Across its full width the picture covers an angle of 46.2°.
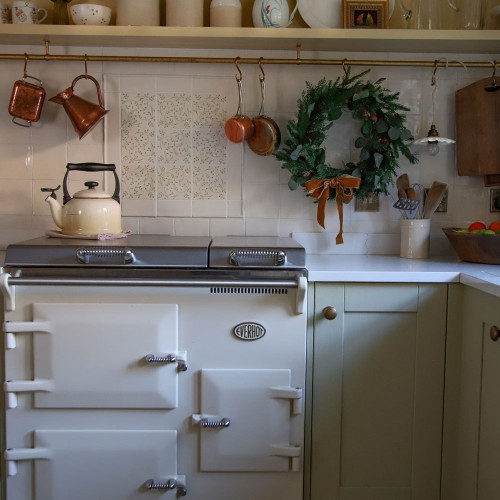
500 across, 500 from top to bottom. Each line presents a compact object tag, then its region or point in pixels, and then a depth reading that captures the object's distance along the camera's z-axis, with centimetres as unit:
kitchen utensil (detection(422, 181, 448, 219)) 220
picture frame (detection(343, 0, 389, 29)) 220
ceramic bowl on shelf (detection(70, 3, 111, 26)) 216
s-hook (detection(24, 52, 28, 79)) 223
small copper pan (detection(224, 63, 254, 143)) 219
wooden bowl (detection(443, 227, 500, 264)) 199
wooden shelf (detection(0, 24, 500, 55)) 210
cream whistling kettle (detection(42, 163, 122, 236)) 200
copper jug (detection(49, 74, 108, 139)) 223
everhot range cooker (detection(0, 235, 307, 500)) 177
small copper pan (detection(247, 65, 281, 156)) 223
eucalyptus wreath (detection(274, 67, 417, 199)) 216
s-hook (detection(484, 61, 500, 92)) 212
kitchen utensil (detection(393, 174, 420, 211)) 224
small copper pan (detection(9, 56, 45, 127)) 222
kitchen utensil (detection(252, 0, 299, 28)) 217
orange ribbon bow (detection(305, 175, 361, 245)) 213
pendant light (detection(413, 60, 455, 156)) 218
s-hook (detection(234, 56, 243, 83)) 226
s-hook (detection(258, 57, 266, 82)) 226
